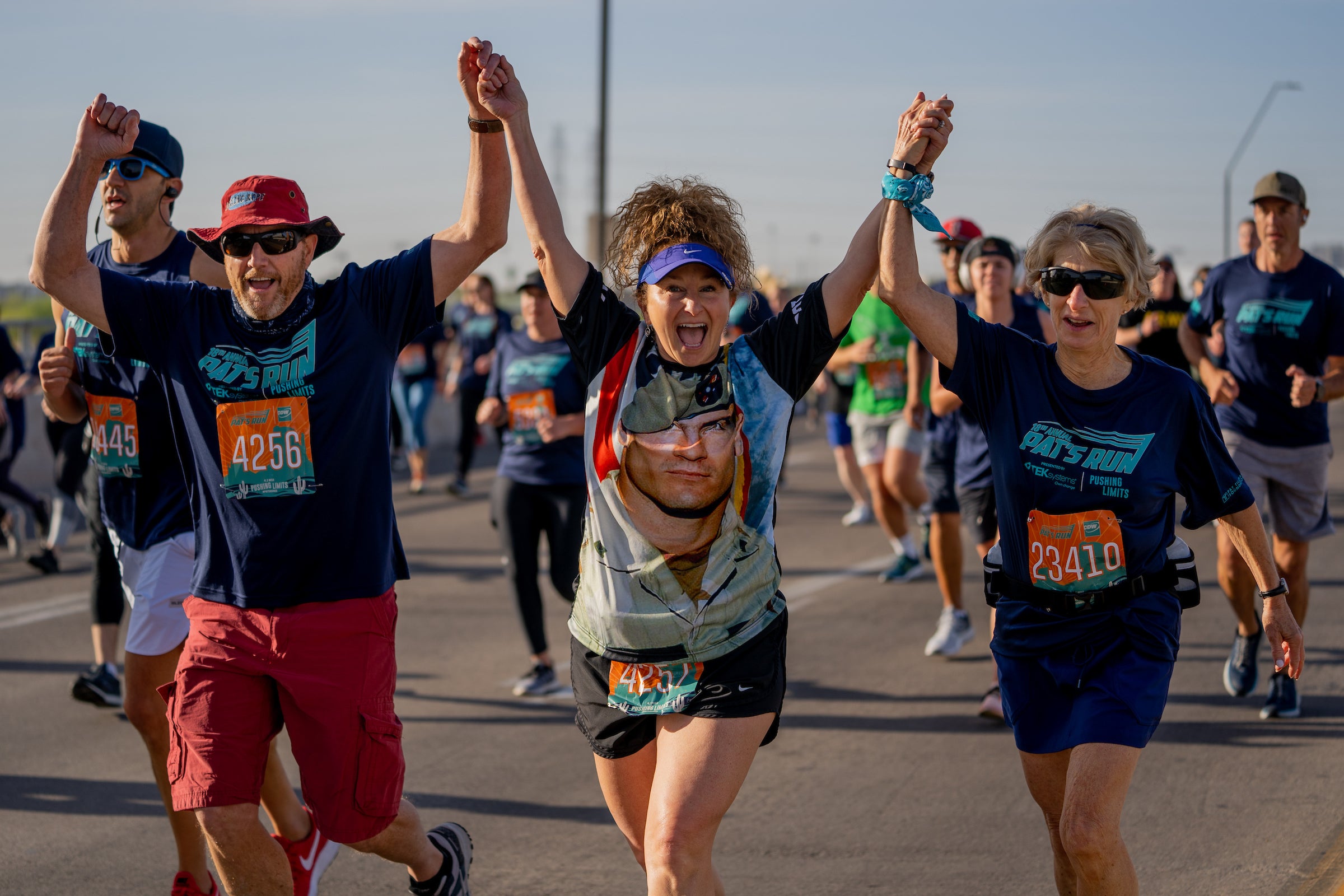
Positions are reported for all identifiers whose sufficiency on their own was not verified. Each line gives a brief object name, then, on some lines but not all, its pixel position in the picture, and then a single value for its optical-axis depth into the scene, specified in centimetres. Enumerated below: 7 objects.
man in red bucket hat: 376
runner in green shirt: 905
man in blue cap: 454
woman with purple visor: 348
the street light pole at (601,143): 2131
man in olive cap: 655
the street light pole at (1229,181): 3672
